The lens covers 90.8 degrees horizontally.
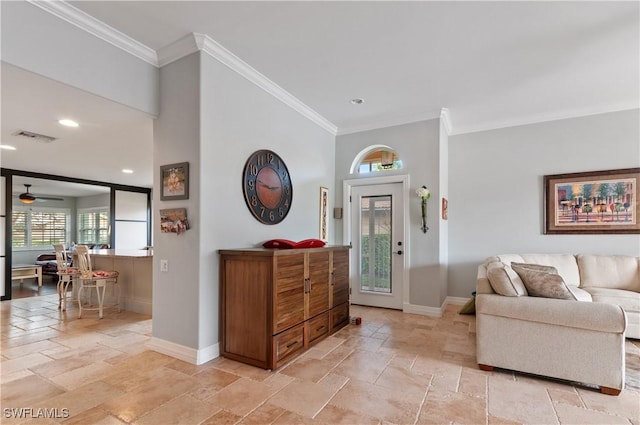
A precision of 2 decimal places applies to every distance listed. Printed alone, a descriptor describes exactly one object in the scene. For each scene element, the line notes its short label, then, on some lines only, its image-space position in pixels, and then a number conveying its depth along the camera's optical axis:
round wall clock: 3.40
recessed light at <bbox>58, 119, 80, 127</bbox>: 3.52
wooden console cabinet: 2.71
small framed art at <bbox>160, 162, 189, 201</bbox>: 2.91
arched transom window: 5.06
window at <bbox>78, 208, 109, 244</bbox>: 9.37
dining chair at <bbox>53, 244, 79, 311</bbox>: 4.78
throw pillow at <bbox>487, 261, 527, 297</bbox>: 2.71
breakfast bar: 4.61
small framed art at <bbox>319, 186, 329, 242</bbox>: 4.87
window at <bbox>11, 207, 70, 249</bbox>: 8.95
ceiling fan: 7.83
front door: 4.81
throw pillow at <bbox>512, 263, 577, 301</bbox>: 2.64
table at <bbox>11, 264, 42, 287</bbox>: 7.07
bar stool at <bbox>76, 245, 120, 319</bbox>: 4.43
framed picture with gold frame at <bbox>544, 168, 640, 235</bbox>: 4.22
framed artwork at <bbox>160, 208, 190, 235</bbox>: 2.88
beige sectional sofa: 2.32
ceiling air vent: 3.98
